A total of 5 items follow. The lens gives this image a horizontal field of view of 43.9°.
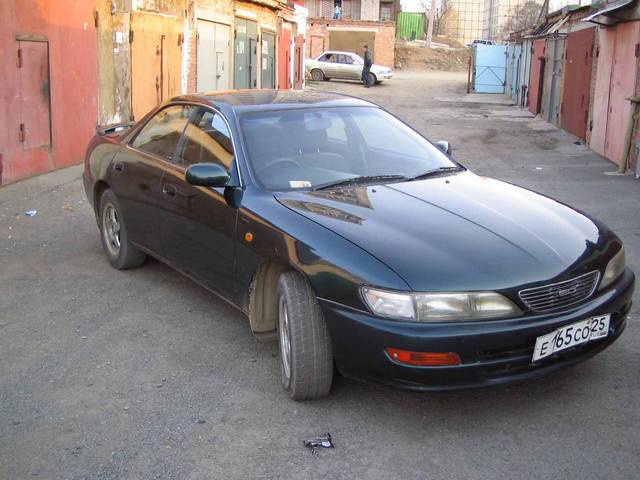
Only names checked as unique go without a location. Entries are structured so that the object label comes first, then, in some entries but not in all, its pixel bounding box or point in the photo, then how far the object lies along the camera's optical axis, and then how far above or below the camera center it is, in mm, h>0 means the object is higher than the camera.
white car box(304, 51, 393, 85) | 35938 +141
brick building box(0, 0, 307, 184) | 10156 -6
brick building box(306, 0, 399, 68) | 45031 +1943
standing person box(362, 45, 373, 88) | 34434 -16
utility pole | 56781 +3569
